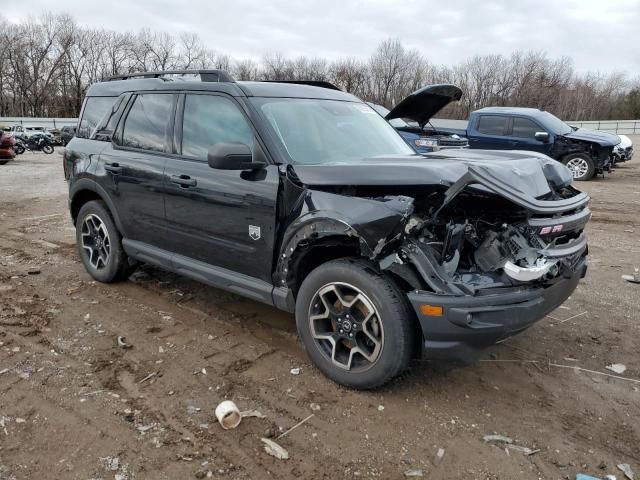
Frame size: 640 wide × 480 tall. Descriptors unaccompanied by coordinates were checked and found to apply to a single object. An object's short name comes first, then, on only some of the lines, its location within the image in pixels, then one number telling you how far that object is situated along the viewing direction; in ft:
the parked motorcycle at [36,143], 98.48
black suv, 9.13
